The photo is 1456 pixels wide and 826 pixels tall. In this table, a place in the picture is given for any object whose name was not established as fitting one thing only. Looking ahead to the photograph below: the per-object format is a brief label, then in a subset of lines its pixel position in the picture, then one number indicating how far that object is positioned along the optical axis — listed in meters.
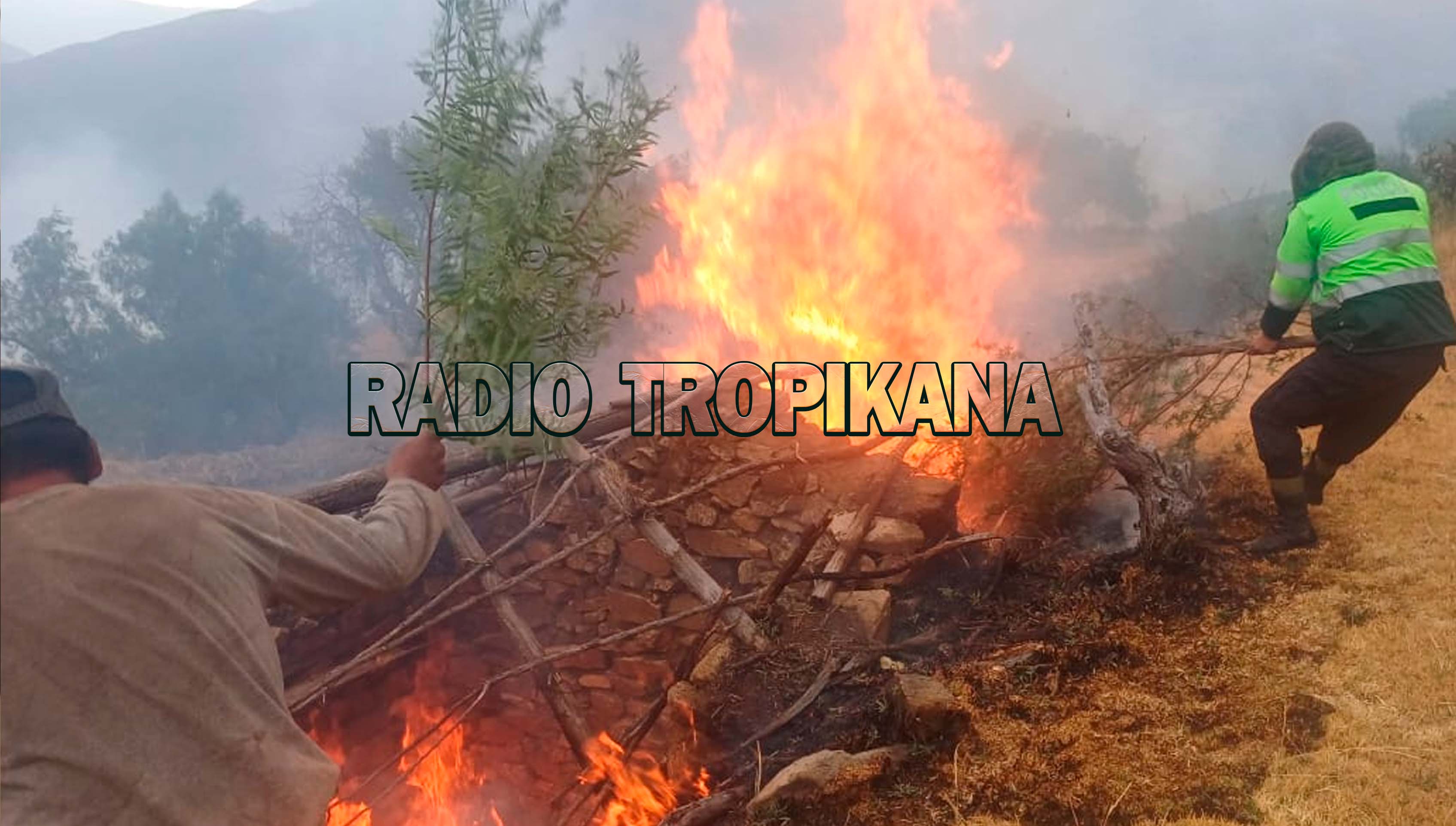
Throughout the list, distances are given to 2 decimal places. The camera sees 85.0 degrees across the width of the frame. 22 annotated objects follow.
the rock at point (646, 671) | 5.85
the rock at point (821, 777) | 3.20
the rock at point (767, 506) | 6.21
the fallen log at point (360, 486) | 4.71
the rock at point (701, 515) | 6.23
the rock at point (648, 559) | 6.16
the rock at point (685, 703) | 4.29
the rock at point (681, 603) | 6.15
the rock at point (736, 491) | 6.23
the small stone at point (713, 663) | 4.50
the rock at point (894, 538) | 5.66
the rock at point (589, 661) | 6.11
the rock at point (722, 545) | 6.14
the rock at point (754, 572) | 6.05
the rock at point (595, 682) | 6.04
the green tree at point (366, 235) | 15.54
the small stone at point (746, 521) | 6.20
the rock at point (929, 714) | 3.45
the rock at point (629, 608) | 6.13
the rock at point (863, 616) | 4.96
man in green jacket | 4.57
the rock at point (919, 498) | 5.84
